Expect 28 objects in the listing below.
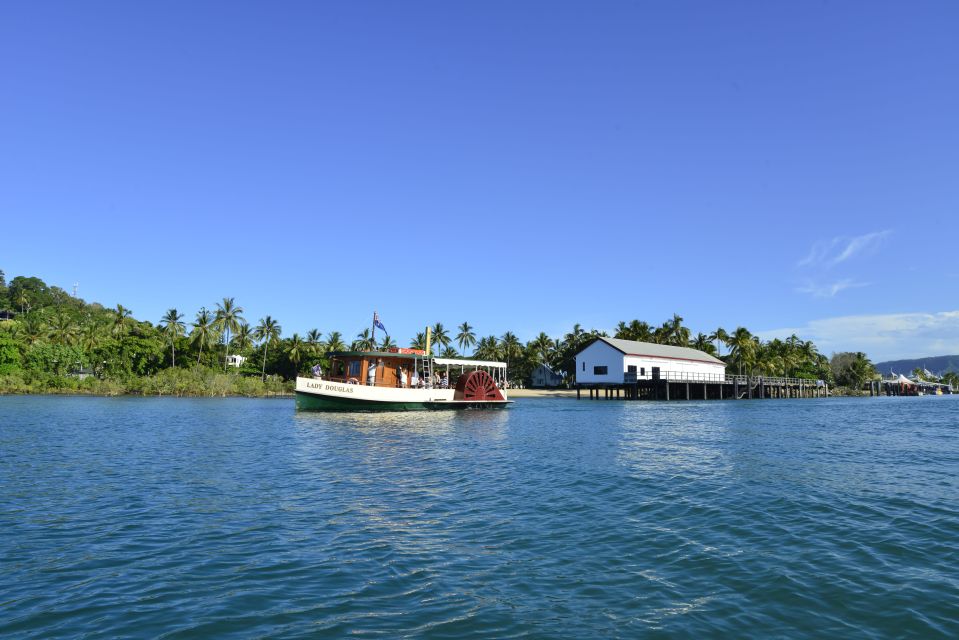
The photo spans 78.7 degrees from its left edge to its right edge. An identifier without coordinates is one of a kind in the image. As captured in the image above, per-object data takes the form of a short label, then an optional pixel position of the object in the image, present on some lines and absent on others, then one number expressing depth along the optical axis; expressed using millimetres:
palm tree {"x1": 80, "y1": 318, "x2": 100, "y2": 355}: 81438
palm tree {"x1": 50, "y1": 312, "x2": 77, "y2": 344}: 82438
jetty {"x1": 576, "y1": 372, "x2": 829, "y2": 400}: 68688
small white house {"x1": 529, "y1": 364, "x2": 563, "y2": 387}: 110375
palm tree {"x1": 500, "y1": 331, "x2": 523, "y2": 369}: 110812
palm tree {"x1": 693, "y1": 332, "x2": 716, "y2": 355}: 101438
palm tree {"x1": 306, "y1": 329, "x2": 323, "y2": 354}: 93350
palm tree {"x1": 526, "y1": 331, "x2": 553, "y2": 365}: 111250
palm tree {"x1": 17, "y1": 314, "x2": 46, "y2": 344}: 78162
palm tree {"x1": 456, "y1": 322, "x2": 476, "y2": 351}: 121562
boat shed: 67375
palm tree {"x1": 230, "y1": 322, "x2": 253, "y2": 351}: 88712
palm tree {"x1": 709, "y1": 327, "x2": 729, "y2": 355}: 98625
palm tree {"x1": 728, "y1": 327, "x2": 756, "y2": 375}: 94062
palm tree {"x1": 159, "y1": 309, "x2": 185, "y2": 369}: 82625
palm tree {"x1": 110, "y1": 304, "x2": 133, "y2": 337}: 82812
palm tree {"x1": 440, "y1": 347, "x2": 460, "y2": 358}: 109700
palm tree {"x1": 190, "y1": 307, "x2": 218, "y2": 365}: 81688
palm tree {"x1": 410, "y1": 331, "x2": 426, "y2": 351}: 106956
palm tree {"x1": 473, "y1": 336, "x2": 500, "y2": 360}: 111625
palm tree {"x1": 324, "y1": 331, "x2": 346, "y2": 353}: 95306
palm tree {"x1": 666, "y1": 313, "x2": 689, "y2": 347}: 95938
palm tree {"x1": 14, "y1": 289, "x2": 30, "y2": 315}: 136250
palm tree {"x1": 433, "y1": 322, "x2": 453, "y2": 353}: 115562
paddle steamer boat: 37031
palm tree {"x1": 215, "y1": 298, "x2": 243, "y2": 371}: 84250
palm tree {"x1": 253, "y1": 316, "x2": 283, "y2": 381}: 88750
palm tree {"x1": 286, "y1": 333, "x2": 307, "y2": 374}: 86750
